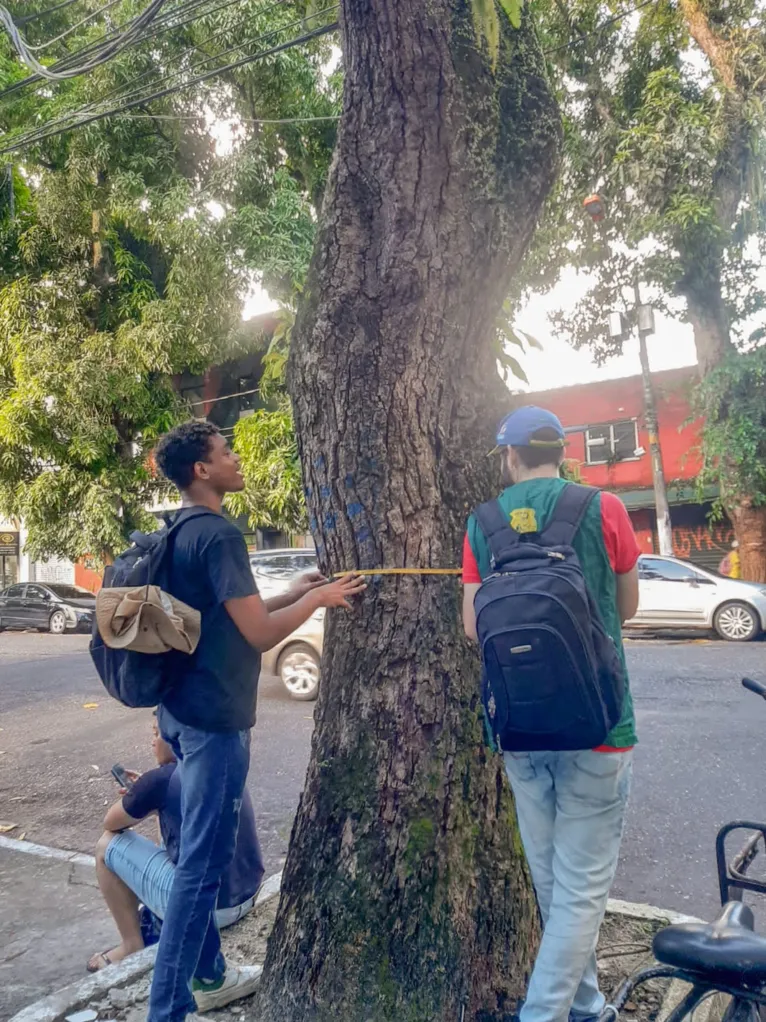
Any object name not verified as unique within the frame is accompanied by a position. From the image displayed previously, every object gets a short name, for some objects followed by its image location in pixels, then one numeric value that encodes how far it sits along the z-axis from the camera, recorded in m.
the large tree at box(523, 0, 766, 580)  14.36
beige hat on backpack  2.53
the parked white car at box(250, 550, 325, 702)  9.02
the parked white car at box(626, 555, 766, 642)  13.20
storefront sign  31.70
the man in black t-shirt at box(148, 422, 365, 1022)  2.59
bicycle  1.70
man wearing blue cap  2.16
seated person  3.04
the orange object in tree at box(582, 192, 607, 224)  14.43
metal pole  17.25
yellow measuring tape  2.67
